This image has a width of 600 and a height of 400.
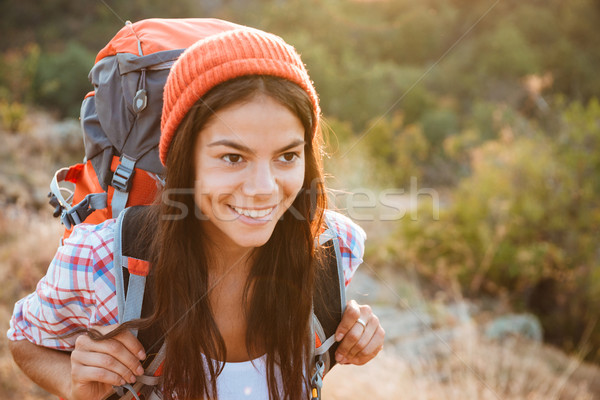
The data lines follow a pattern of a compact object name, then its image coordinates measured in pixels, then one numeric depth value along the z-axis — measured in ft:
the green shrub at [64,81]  39.60
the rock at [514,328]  15.30
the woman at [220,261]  4.03
